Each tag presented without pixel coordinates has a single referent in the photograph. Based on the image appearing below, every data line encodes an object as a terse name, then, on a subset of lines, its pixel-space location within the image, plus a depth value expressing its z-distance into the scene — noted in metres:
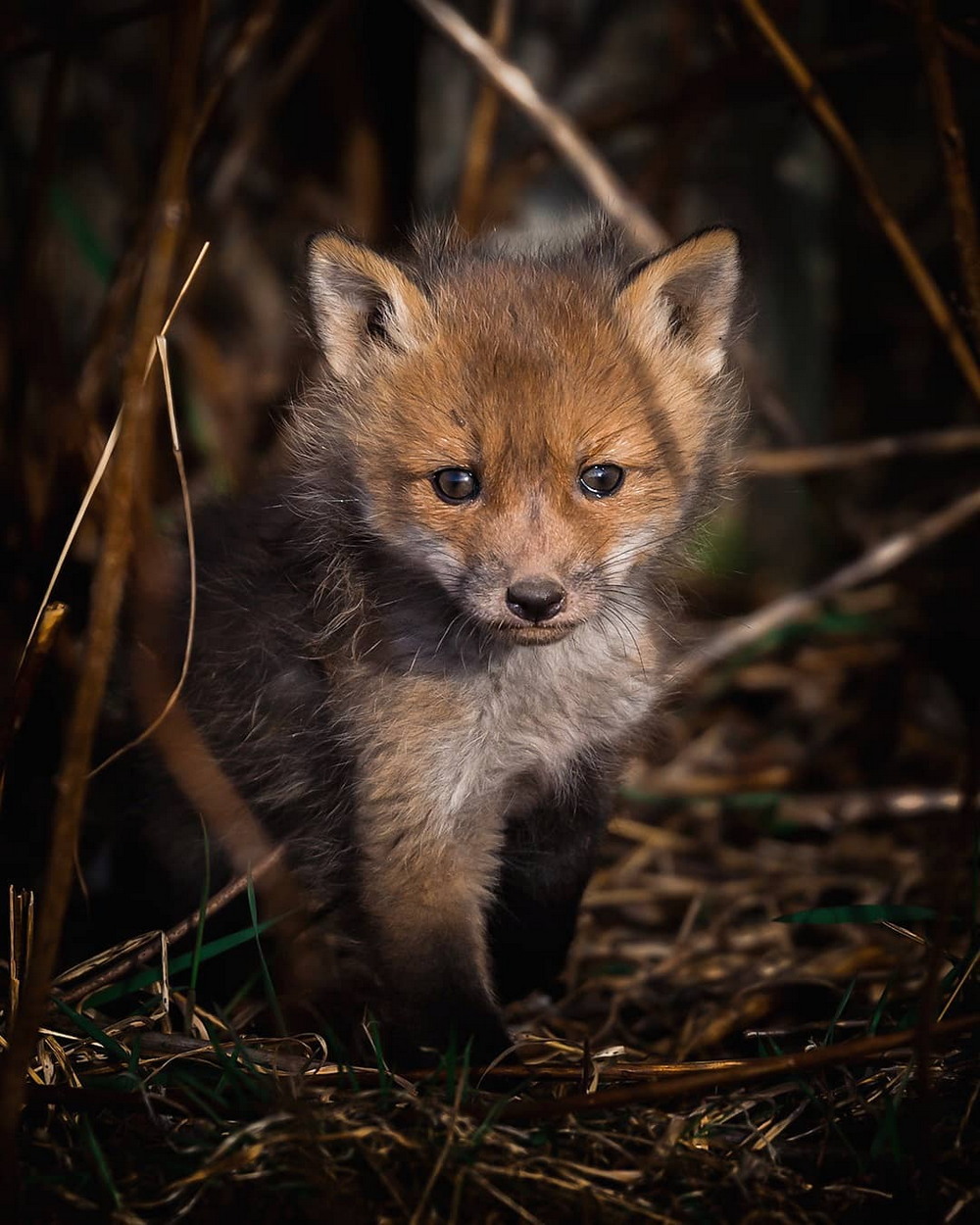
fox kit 4.64
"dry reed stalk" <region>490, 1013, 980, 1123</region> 3.96
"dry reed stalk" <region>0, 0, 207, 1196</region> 3.53
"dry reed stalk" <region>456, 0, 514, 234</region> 7.85
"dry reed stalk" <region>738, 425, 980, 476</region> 8.00
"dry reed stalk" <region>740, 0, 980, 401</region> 5.71
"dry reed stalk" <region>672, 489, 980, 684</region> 7.59
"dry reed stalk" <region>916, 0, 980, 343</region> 5.19
